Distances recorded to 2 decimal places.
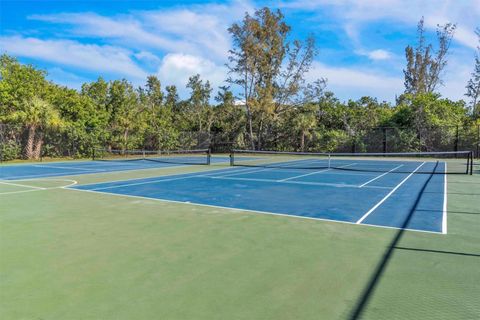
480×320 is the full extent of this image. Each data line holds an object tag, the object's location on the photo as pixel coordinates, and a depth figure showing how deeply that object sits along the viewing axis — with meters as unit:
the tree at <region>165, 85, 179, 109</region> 37.59
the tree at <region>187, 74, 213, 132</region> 35.38
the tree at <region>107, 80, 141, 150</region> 27.77
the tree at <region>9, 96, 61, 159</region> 21.95
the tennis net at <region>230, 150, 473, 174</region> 16.47
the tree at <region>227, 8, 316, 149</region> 33.56
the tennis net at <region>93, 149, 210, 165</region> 24.33
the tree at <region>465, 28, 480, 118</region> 38.14
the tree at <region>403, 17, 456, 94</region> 41.06
